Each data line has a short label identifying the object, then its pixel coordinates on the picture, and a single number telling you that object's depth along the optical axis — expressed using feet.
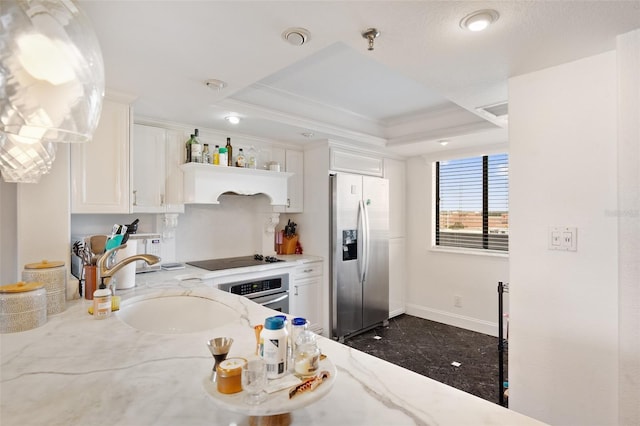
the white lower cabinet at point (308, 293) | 10.60
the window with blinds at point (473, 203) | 11.90
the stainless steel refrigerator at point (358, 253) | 11.03
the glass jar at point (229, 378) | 2.18
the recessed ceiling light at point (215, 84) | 6.44
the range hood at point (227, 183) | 9.10
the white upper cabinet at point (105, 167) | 6.57
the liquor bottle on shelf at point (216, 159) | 9.52
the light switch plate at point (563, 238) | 5.42
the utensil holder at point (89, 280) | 5.64
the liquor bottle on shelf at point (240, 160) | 10.07
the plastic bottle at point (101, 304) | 4.71
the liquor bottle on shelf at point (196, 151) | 9.15
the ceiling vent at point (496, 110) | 7.83
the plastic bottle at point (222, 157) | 9.60
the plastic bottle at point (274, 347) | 2.35
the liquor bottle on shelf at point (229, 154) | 10.05
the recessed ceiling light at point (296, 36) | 4.59
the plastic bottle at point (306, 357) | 2.42
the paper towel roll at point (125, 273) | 6.45
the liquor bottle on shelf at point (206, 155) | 9.34
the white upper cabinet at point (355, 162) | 11.37
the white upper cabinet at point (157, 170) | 8.64
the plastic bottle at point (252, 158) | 10.47
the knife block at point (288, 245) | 11.96
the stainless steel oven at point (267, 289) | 9.11
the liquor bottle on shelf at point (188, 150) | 9.35
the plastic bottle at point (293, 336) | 2.46
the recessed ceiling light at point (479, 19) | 4.13
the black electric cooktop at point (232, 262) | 9.55
